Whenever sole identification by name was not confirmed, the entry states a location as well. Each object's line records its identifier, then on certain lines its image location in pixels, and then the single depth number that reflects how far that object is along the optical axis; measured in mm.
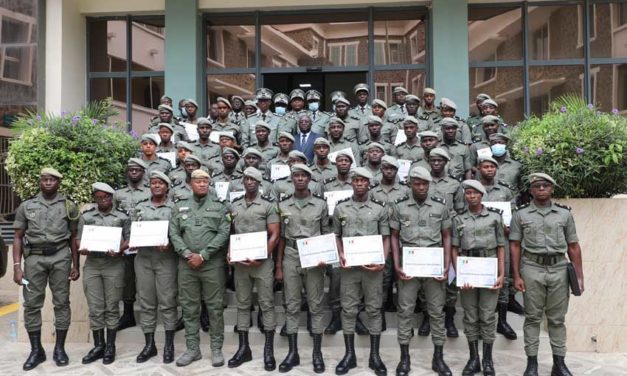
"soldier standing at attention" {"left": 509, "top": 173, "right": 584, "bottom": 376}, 5391
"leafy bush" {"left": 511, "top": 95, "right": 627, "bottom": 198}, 6430
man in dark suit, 8047
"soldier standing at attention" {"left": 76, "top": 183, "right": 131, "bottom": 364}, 6070
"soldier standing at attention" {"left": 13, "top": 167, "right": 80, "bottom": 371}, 6020
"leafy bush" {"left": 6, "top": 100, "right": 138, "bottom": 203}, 7059
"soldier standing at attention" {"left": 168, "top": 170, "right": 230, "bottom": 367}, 5816
